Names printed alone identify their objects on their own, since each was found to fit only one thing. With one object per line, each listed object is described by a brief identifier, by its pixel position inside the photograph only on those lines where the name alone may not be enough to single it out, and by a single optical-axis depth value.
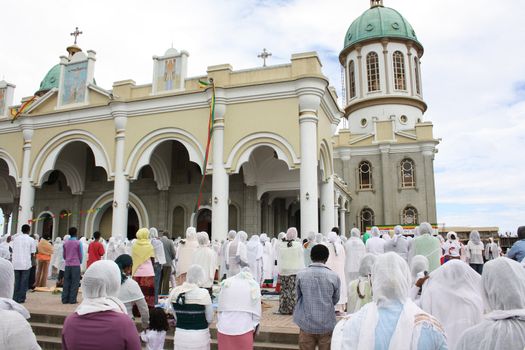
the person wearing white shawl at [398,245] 10.52
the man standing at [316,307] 4.61
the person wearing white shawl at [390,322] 2.52
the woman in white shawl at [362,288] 4.91
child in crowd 5.28
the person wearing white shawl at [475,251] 13.31
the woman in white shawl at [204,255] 8.99
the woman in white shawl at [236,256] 10.09
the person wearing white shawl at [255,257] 11.64
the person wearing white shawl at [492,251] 15.04
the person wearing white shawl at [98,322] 2.88
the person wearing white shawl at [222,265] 13.13
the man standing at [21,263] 9.82
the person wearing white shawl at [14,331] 2.60
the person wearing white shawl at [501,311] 2.25
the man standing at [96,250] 10.27
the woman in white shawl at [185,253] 10.24
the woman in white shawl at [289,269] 8.95
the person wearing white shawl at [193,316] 4.84
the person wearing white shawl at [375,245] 11.10
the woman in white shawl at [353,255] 10.16
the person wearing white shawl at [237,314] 4.98
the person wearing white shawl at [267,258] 13.30
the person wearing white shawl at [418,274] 4.93
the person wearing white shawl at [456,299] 3.66
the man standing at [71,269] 9.93
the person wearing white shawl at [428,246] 8.94
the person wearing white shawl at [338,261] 9.44
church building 16.34
